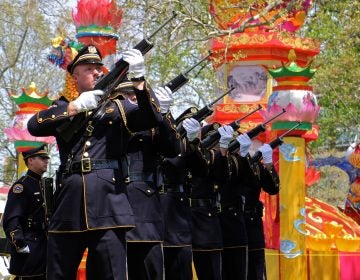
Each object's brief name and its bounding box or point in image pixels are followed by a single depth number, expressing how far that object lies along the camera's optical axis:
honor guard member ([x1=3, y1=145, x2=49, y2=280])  12.64
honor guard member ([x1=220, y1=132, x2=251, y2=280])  13.99
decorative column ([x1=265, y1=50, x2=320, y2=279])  18.03
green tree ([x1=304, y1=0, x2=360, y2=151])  19.04
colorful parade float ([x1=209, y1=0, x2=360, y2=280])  18.13
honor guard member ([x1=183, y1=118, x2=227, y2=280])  12.91
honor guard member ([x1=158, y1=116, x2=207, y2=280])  11.77
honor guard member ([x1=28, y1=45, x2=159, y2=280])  8.62
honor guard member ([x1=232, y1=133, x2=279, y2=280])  14.82
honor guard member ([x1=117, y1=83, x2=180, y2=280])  9.72
